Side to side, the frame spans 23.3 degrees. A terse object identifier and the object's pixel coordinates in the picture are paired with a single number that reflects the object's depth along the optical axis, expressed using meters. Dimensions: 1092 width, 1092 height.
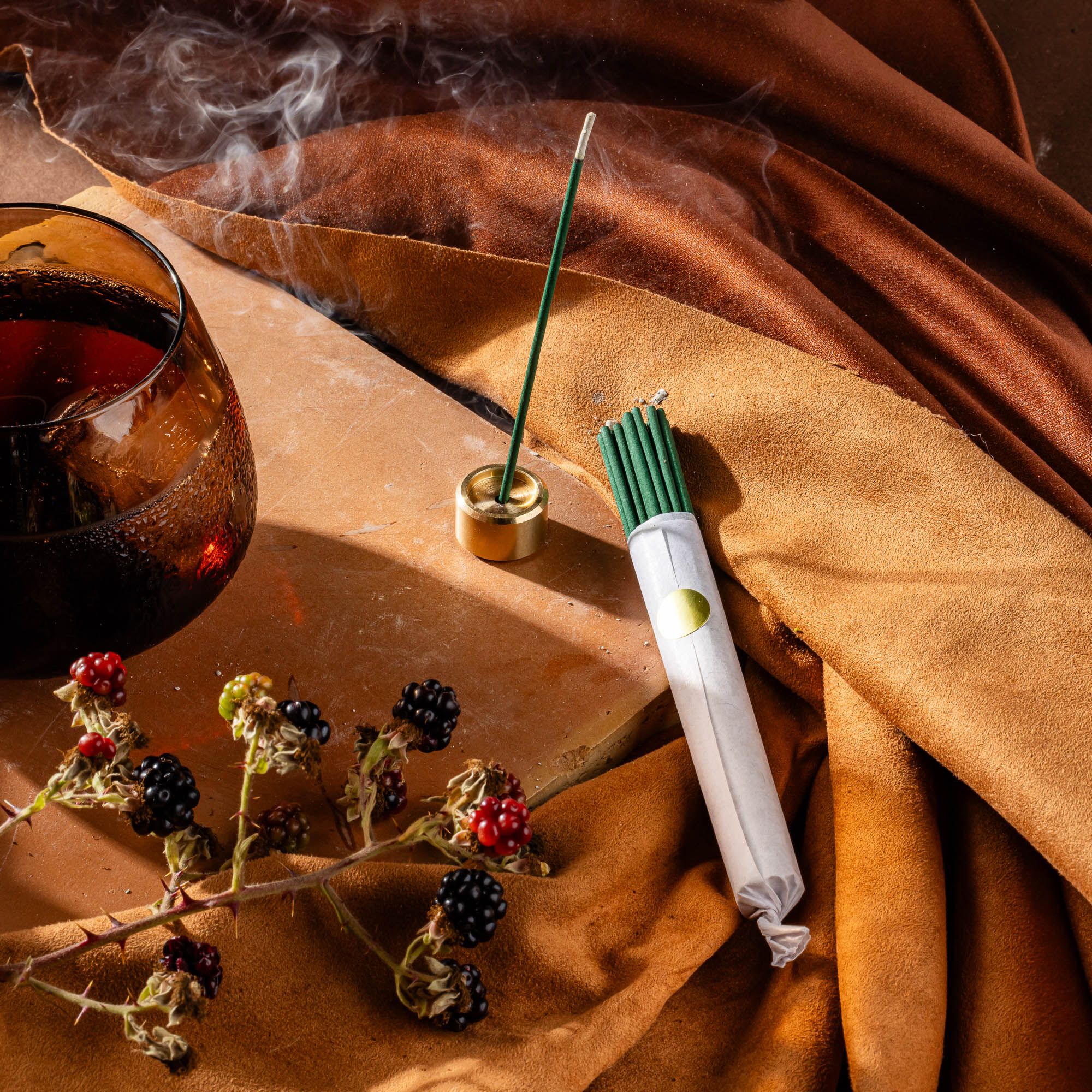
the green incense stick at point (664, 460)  0.71
